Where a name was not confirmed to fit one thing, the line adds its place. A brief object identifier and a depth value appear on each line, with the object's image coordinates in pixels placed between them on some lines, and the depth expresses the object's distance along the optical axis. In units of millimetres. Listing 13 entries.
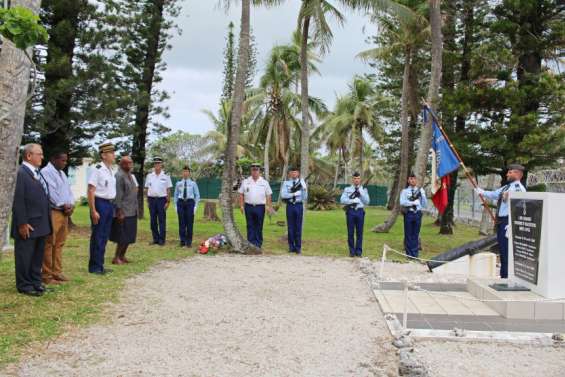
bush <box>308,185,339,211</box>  34781
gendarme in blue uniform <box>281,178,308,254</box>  12422
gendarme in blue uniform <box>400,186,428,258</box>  11953
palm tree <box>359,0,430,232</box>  18719
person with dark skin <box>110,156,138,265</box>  9492
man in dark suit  6539
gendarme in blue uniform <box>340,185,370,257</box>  12016
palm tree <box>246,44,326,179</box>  31006
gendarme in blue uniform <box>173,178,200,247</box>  12836
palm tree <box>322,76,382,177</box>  39312
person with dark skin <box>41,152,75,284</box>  7711
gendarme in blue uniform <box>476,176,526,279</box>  9016
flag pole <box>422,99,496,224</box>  9707
